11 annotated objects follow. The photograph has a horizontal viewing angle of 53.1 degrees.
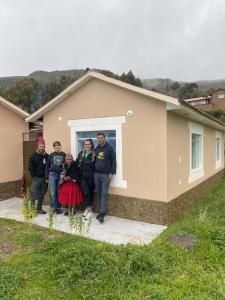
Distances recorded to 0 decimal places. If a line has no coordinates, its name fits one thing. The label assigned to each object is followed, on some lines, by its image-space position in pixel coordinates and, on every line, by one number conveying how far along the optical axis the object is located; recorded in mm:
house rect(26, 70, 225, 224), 5482
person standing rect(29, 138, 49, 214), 6222
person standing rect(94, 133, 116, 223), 5658
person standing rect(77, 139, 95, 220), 5864
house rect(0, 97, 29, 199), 7969
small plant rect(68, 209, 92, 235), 4686
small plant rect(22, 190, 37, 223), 5416
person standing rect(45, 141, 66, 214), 6073
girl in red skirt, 5940
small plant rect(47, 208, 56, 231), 4844
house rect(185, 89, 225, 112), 40682
